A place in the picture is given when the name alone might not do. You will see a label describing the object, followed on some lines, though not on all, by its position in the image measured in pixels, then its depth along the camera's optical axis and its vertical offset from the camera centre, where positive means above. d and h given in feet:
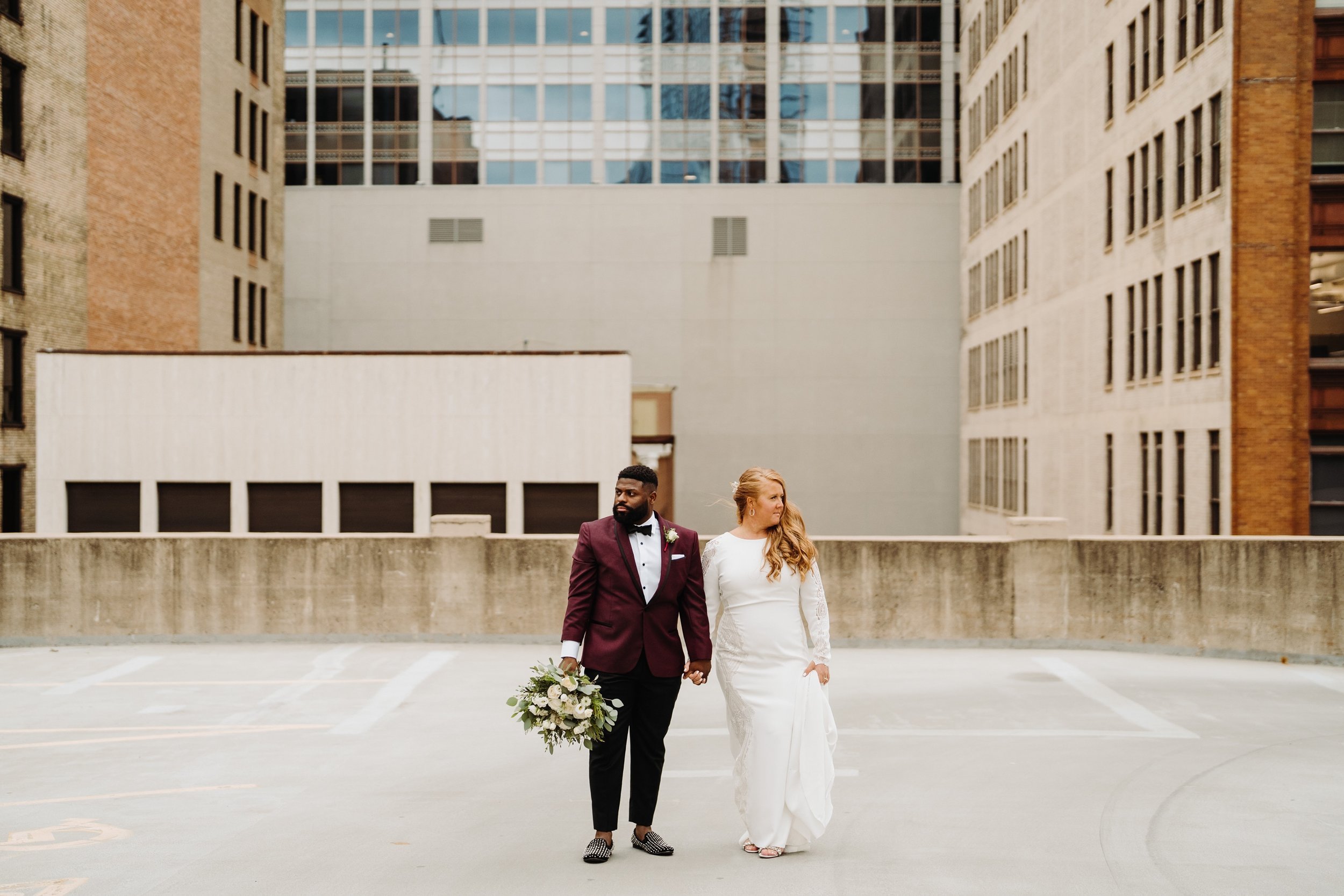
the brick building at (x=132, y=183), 97.14 +24.50
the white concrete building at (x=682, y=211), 156.87 +30.43
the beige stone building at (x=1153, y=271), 78.95 +13.79
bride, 19.38 -3.58
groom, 19.30 -2.85
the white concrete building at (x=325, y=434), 92.58 +0.72
